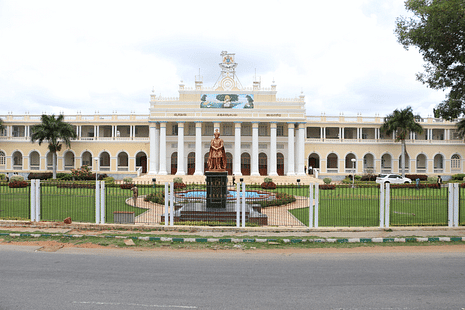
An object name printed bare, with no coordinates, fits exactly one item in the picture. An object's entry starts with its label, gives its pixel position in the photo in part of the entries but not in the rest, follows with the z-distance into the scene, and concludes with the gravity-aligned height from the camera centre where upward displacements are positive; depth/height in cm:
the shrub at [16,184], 2465 -263
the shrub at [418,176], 3791 -282
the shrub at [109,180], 3150 -293
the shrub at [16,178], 3201 -278
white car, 3269 -275
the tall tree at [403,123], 3712 +358
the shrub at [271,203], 1688 -278
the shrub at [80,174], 3266 -235
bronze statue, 1469 -18
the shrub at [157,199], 1668 -262
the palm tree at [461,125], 3244 +304
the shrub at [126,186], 2633 -289
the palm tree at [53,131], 3612 +238
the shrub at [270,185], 2589 -275
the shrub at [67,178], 3373 -287
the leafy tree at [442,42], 1197 +466
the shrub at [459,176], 3847 -284
